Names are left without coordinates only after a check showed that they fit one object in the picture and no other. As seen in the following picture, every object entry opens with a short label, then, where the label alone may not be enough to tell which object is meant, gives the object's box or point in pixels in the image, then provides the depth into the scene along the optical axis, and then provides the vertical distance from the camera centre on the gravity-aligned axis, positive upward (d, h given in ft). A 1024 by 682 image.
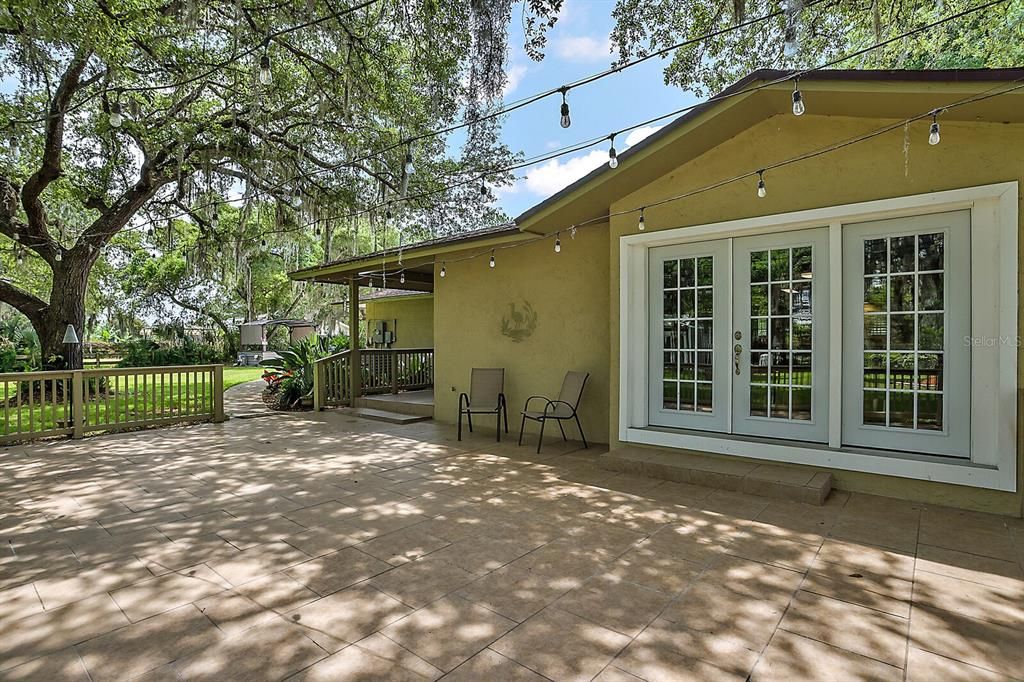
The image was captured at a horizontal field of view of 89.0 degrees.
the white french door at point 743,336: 14.58 -0.01
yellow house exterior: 11.75 +2.93
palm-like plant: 31.71 -2.34
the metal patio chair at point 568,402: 19.38 -2.47
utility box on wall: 41.09 +0.41
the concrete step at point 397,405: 27.50 -3.79
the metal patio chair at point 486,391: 22.66 -2.40
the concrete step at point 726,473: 13.10 -3.75
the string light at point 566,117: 12.87 +5.53
